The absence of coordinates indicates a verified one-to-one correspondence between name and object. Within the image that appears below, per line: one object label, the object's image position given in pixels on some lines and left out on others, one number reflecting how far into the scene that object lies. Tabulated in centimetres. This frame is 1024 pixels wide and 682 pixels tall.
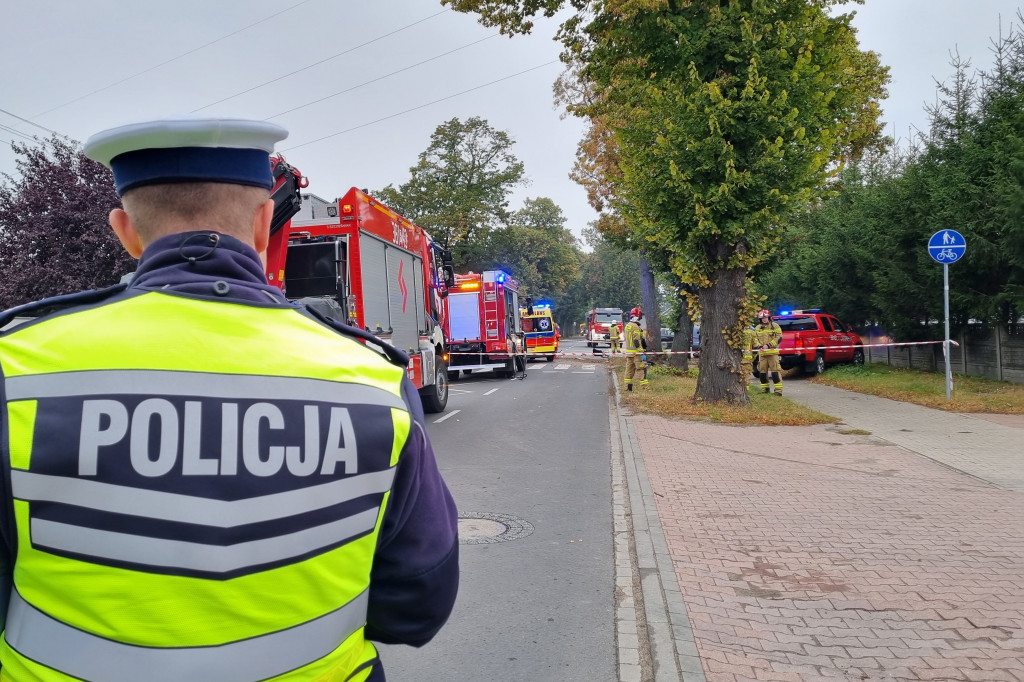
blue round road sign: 1377
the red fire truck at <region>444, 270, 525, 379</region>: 2419
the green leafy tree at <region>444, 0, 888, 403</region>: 1323
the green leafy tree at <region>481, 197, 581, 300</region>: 7831
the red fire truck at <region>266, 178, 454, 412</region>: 1104
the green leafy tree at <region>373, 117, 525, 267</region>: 5025
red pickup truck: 2334
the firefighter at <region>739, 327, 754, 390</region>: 1458
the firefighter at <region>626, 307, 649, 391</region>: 1905
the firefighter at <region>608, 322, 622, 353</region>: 3054
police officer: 124
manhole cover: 673
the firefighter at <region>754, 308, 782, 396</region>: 1736
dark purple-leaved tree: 2180
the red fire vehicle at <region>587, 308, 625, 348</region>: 4767
